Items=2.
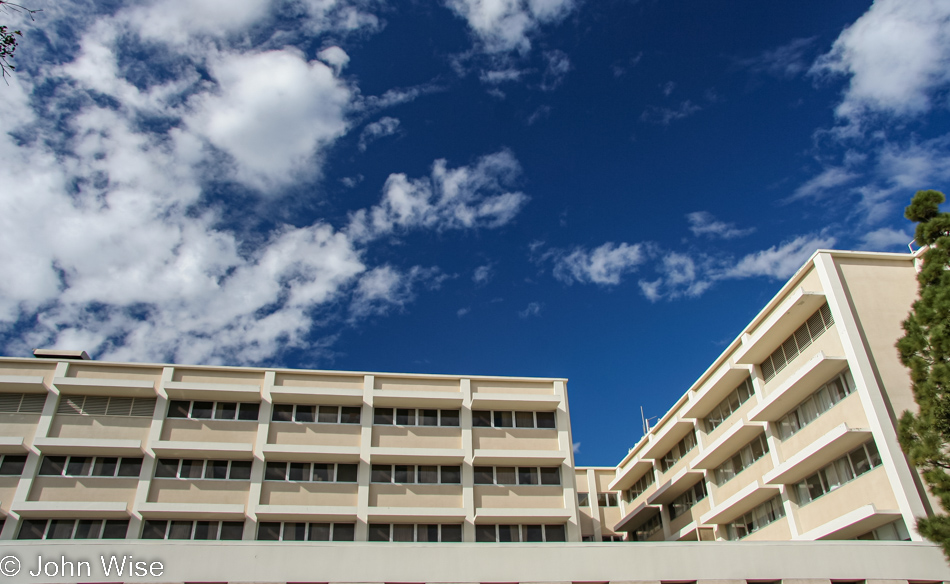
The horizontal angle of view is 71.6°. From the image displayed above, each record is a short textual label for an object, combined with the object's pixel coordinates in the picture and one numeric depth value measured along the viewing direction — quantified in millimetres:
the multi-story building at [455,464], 25188
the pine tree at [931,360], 23109
